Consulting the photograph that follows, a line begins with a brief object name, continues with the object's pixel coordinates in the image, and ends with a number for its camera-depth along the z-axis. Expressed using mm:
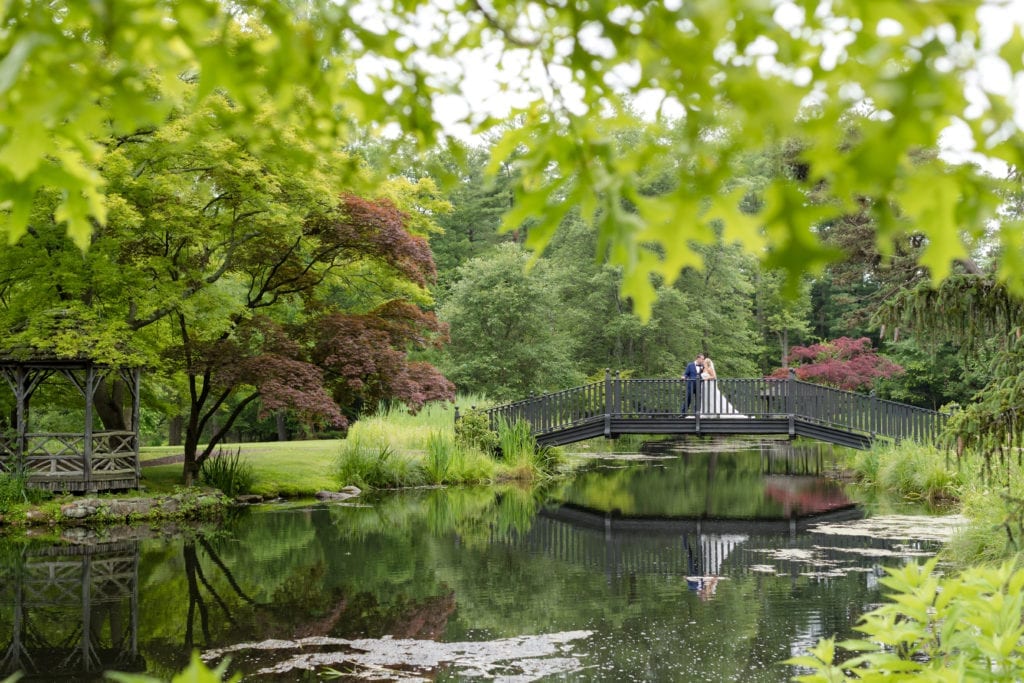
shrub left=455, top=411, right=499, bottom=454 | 23062
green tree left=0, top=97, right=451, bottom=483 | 15672
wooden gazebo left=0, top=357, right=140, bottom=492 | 16453
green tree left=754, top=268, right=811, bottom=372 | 43000
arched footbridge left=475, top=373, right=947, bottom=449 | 21703
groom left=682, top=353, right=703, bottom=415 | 23047
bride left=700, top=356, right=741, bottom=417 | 23078
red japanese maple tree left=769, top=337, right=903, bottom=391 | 31078
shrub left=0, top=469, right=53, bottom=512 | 15727
